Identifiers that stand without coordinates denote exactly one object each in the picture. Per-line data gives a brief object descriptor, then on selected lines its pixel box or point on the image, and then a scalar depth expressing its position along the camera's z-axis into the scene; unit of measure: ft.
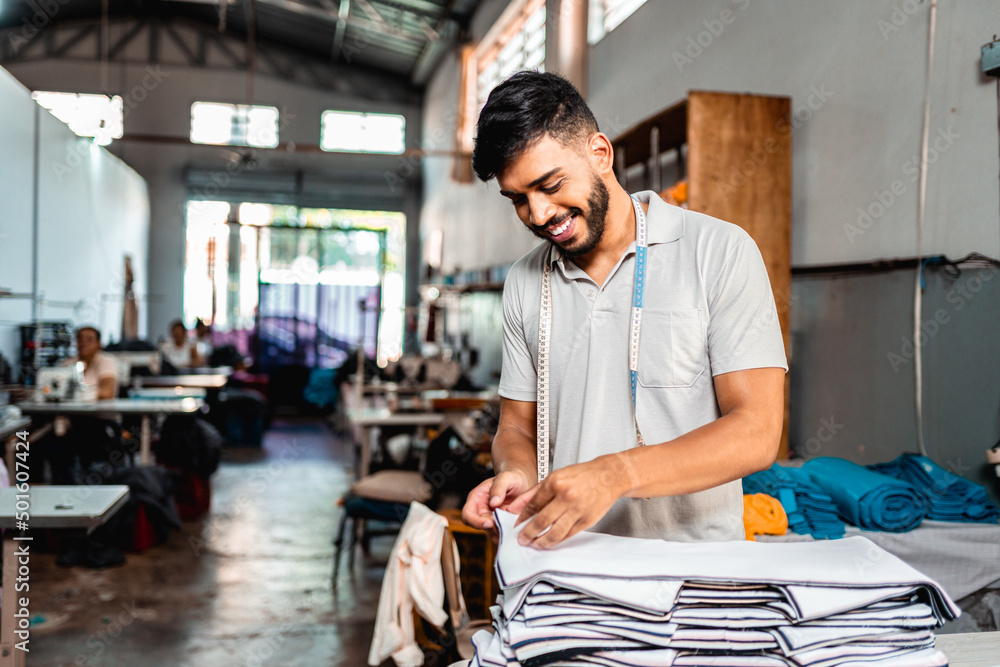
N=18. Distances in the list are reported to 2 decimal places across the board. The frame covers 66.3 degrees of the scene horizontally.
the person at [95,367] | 19.79
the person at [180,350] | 31.27
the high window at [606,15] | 18.12
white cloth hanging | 9.38
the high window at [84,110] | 39.91
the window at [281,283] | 42.60
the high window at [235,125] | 42.19
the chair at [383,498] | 14.34
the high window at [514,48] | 23.97
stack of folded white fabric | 2.74
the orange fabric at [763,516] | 8.11
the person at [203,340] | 33.99
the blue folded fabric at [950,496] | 7.72
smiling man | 3.53
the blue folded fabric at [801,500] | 8.27
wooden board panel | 10.68
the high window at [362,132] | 43.62
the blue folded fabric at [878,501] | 7.83
